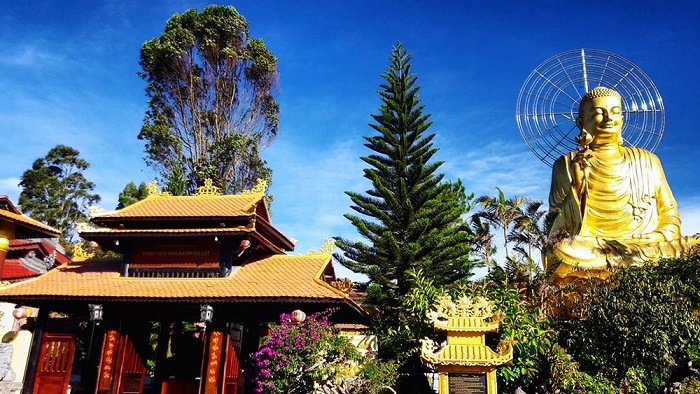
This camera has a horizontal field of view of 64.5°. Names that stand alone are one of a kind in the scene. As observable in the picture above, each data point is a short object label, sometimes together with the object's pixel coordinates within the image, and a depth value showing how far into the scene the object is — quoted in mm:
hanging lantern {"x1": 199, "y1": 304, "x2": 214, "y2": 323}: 10234
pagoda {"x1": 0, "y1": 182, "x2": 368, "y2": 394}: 10469
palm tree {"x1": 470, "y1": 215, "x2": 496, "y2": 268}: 19719
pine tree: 15344
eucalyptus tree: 23109
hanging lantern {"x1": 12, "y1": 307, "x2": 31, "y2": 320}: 10930
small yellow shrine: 8156
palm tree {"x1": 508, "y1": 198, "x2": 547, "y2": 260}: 13626
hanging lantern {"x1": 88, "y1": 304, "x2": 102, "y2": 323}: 10609
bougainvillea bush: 8844
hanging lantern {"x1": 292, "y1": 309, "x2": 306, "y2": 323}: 9695
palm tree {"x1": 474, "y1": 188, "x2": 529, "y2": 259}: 18906
